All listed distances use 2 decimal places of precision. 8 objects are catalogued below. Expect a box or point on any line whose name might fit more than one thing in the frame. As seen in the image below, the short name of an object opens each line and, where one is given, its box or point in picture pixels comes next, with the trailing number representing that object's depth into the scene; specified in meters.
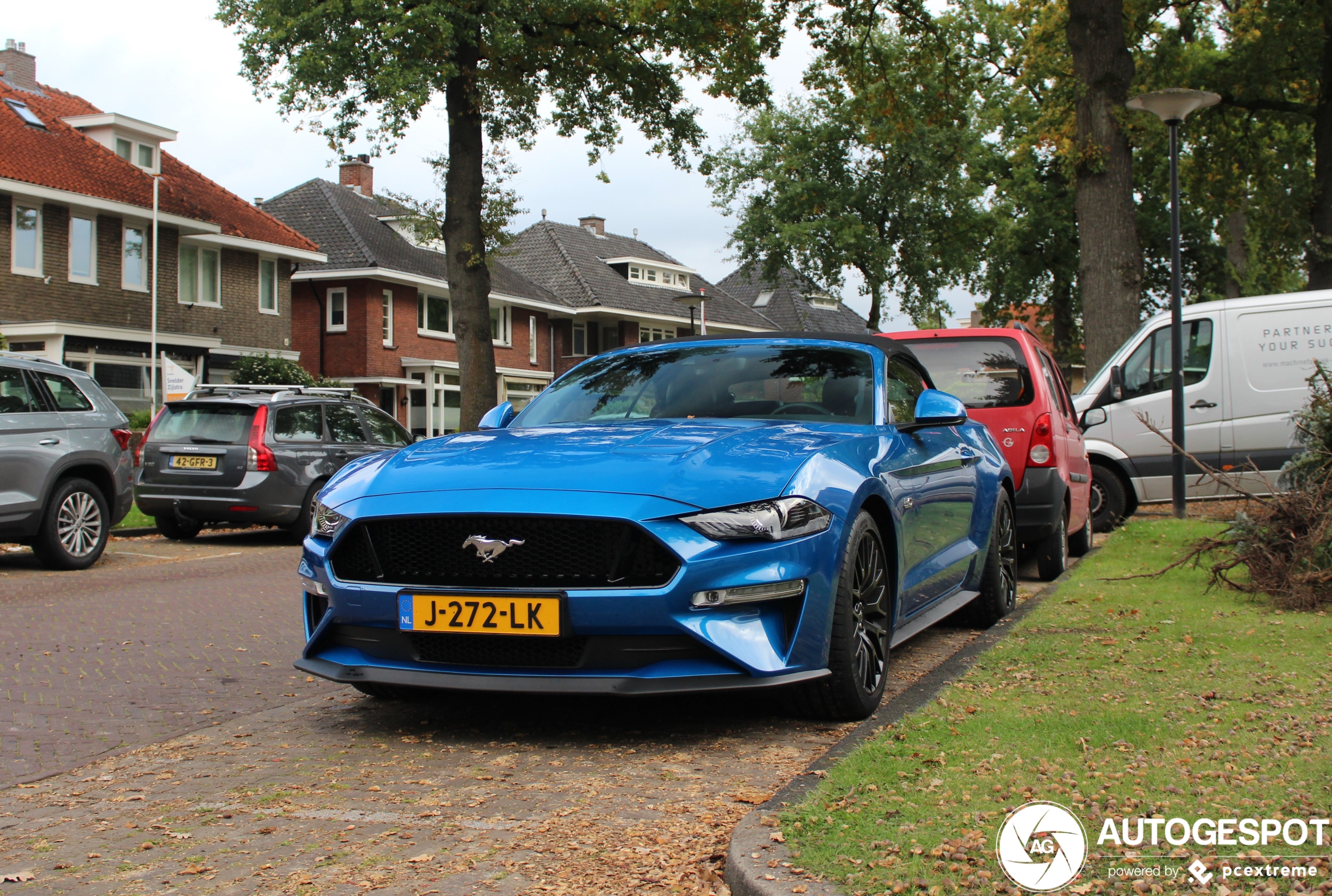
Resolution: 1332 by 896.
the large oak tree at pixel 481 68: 20.22
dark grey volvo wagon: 13.34
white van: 13.02
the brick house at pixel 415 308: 39.50
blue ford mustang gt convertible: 4.07
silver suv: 10.27
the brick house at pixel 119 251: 27.56
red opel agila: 8.84
